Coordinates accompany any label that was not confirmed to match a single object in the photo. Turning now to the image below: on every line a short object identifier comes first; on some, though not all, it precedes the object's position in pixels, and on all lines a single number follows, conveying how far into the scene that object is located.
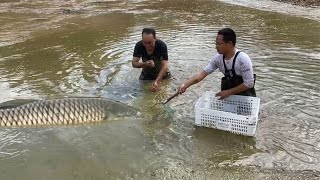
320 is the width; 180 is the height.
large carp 3.61
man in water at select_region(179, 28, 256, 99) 3.60
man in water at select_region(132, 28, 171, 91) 4.87
